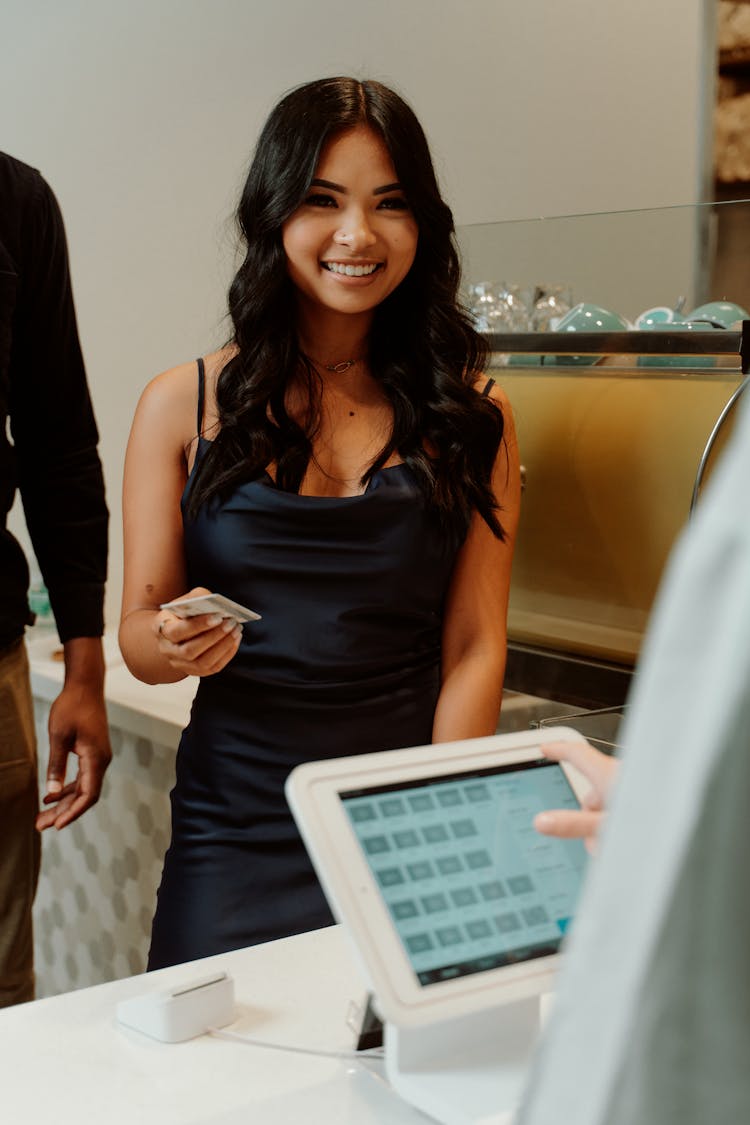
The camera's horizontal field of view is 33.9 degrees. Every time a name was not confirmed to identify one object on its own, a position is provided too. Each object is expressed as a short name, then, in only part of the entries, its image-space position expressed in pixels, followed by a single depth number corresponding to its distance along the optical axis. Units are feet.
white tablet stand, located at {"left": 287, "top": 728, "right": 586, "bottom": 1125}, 2.50
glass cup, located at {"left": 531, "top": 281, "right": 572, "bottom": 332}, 6.34
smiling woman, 5.16
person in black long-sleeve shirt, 5.29
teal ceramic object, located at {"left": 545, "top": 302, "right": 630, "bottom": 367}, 5.94
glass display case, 5.78
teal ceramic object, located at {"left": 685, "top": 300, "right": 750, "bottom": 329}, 5.68
